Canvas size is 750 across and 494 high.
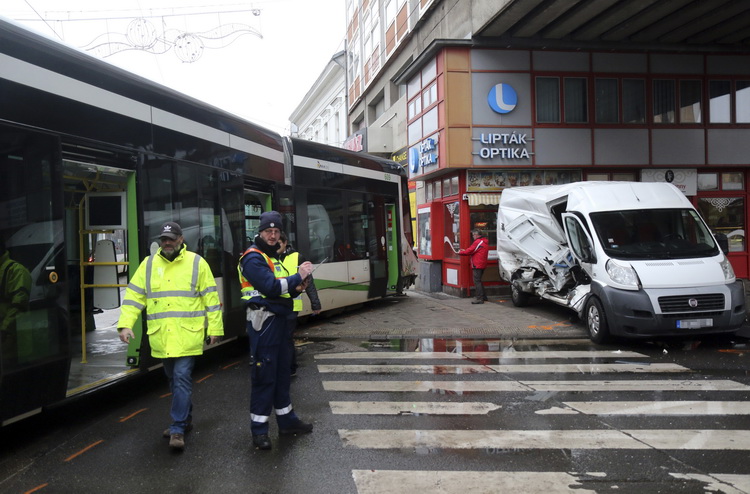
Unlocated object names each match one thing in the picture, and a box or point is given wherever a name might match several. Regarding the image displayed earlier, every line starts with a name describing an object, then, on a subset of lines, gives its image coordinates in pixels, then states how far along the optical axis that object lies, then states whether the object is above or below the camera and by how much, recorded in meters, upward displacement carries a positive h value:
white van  8.31 -0.42
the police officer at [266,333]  4.76 -0.71
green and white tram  4.53 +0.54
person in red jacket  14.05 -0.48
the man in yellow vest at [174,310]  4.85 -0.52
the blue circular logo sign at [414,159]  17.34 +2.37
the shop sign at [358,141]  23.82 +4.21
